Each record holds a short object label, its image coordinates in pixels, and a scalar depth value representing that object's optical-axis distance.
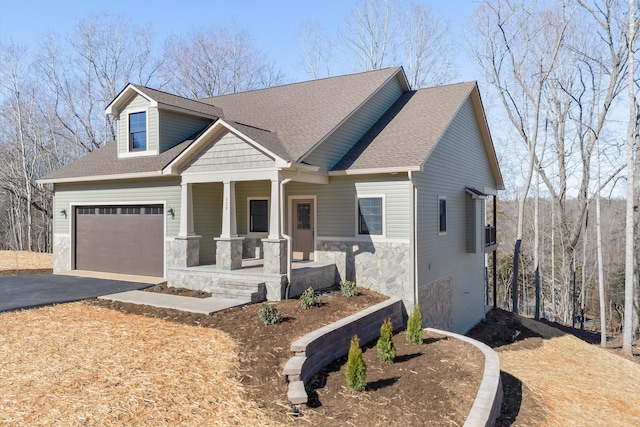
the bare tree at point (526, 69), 20.59
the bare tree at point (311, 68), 28.88
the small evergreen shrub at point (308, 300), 8.74
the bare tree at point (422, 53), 26.25
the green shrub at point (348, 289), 10.03
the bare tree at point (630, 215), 14.67
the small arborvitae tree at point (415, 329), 8.16
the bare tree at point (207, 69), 30.00
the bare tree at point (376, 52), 26.45
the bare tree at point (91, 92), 26.64
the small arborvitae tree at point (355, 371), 5.76
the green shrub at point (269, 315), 7.71
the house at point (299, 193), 10.15
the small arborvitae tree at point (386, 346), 7.01
